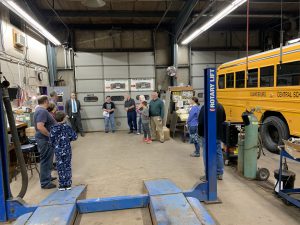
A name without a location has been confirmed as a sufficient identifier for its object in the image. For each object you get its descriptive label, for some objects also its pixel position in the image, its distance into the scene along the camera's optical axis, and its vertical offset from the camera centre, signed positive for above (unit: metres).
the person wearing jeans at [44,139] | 3.93 -0.79
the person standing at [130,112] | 9.50 -0.74
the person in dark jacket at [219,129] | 4.19 -0.68
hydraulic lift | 2.77 -1.54
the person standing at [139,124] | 8.72 -1.27
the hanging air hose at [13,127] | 3.03 -0.42
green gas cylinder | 4.27 -1.01
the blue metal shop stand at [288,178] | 3.12 -1.39
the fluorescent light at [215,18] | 5.43 +2.28
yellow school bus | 5.54 +0.05
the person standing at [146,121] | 7.66 -0.95
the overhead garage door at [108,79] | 10.45 +0.77
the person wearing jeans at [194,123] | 5.75 -0.78
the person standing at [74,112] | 9.23 -0.69
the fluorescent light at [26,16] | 4.76 +2.04
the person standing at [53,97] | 6.02 -0.02
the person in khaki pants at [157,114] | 7.46 -0.67
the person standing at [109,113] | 9.91 -0.82
